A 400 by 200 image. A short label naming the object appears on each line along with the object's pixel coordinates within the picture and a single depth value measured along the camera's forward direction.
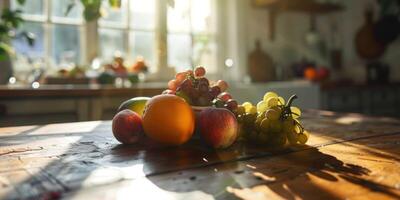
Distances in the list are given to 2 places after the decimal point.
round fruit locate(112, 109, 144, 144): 0.74
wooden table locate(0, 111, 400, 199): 0.43
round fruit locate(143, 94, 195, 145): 0.68
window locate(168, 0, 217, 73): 3.37
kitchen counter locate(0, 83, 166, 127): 1.86
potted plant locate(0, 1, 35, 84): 2.05
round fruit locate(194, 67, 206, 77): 0.83
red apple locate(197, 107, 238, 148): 0.67
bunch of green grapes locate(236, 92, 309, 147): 0.71
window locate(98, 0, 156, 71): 2.99
